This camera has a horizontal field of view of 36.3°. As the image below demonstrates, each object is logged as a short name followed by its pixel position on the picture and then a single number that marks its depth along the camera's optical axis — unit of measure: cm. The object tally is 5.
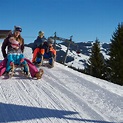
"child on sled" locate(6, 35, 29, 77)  529
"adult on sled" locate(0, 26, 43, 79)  538
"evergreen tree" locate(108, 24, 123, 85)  1849
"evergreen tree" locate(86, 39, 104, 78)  2072
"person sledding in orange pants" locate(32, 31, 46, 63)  724
